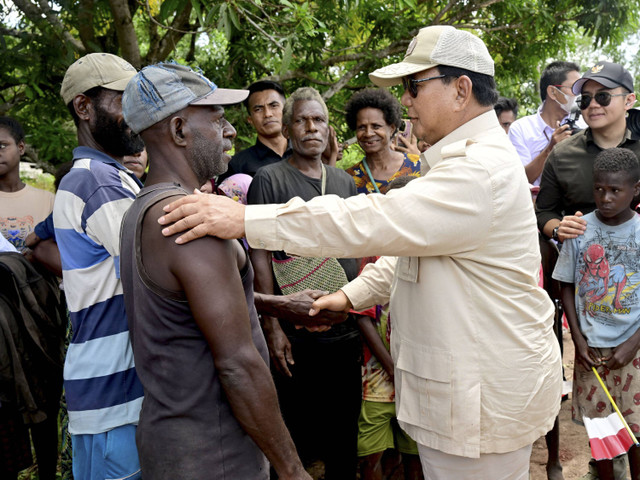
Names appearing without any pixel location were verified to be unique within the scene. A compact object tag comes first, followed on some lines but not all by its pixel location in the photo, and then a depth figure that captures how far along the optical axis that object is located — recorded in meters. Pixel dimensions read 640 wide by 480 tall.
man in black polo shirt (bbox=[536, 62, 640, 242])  3.67
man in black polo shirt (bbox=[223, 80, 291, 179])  4.38
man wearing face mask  5.09
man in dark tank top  1.70
